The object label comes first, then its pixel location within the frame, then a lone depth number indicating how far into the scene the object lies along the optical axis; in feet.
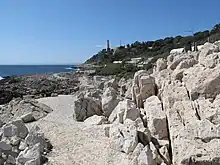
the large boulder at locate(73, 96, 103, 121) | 29.38
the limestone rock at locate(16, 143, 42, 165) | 18.54
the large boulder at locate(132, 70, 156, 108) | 26.77
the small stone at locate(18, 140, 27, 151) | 20.94
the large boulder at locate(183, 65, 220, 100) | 19.06
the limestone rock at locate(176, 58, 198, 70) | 24.24
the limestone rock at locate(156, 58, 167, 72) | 29.97
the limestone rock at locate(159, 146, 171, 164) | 16.88
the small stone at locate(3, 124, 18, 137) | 22.64
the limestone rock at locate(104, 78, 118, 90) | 41.81
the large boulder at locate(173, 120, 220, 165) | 13.79
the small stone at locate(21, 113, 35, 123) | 30.56
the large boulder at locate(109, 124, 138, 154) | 18.40
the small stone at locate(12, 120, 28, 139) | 23.10
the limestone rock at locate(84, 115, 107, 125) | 25.80
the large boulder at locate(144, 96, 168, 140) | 19.47
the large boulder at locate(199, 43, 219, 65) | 23.27
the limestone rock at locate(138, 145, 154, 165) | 15.80
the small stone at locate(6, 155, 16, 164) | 19.56
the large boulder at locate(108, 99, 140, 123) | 23.15
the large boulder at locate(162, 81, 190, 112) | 20.35
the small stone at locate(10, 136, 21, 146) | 21.74
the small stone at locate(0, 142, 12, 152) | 20.88
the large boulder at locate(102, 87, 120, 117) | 28.94
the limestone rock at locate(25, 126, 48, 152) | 20.78
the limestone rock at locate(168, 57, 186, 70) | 26.26
